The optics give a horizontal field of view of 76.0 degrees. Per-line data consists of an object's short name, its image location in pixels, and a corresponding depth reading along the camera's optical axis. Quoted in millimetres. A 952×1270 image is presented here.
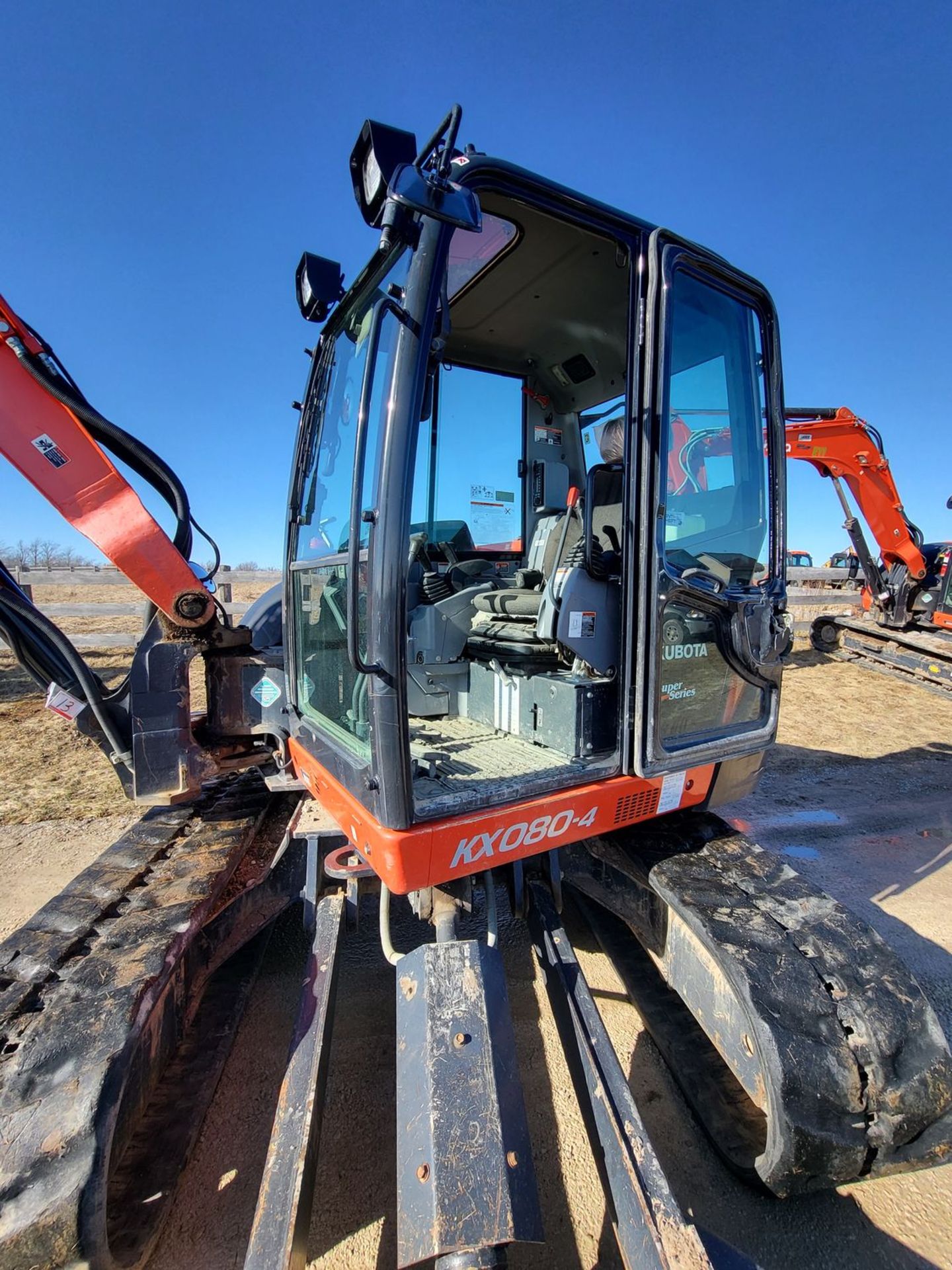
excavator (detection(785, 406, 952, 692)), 10094
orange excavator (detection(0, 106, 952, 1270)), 1688
